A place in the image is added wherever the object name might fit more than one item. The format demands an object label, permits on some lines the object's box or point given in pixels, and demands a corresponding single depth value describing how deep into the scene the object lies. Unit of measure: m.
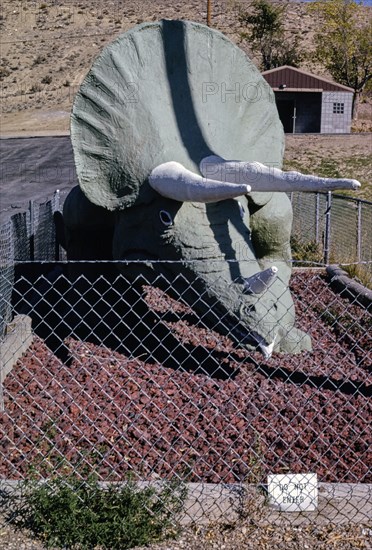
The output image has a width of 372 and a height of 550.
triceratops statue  5.89
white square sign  4.16
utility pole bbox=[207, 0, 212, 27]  27.50
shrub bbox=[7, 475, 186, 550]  3.92
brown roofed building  36.47
